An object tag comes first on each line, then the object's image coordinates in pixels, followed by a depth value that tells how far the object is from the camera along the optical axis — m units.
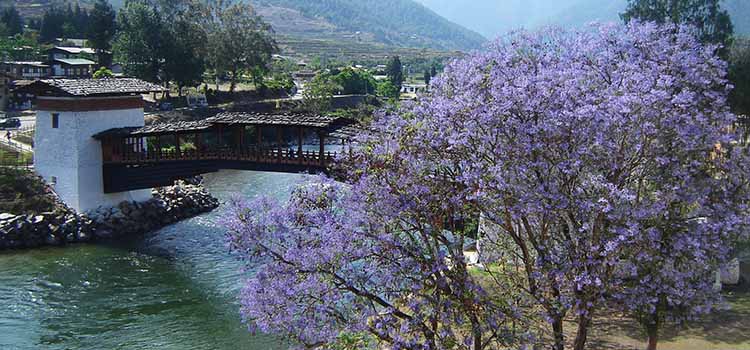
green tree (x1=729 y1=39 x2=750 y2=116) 37.12
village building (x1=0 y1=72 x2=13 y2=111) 61.83
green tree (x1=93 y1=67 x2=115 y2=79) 59.06
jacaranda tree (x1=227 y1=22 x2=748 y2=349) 11.26
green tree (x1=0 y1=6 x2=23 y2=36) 91.44
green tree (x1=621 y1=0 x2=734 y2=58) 39.50
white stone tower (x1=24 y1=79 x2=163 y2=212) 34.16
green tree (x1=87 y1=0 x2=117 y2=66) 68.19
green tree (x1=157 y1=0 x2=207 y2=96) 58.39
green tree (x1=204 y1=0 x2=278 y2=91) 66.00
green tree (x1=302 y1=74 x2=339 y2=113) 68.19
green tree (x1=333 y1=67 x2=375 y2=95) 89.06
